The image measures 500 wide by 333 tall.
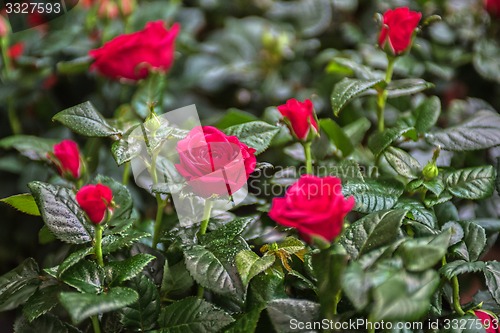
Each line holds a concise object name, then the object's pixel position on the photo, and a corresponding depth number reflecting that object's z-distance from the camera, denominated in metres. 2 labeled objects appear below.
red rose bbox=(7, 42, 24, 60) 1.20
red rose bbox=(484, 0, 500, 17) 1.22
